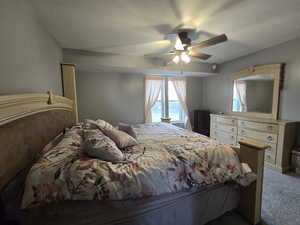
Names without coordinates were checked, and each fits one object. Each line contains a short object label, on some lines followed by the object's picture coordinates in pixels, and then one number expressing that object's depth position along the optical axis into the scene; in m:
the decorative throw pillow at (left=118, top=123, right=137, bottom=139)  1.96
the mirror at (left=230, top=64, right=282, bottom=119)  2.90
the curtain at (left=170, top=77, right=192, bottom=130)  4.55
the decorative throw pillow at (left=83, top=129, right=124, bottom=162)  1.18
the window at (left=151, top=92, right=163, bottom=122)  4.51
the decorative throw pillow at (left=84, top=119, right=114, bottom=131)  1.75
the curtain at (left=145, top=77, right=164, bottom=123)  4.25
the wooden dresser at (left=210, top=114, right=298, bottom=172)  2.56
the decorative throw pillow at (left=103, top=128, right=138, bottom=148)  1.59
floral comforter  0.93
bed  0.90
